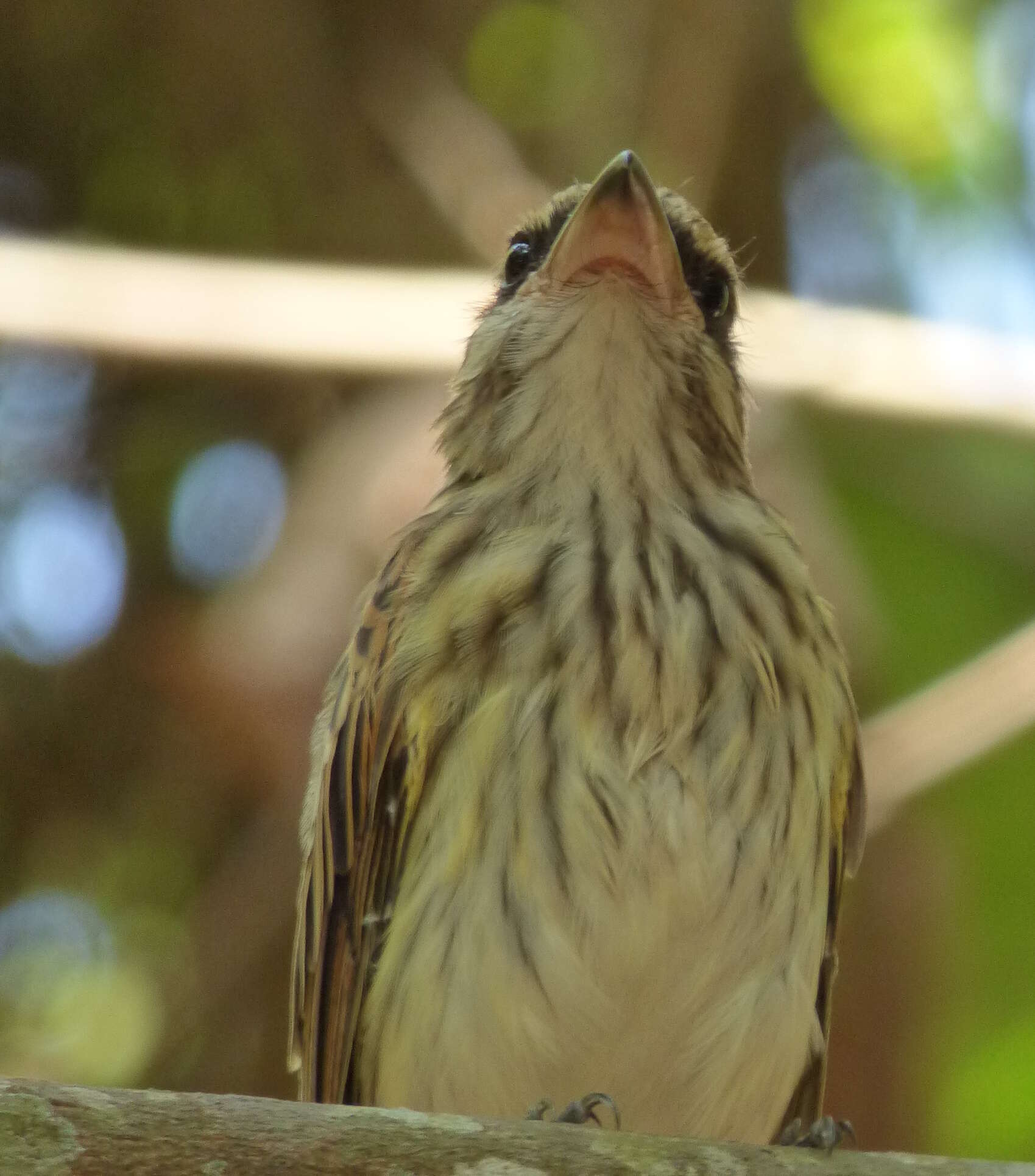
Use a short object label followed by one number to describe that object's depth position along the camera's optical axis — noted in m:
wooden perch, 3.77
